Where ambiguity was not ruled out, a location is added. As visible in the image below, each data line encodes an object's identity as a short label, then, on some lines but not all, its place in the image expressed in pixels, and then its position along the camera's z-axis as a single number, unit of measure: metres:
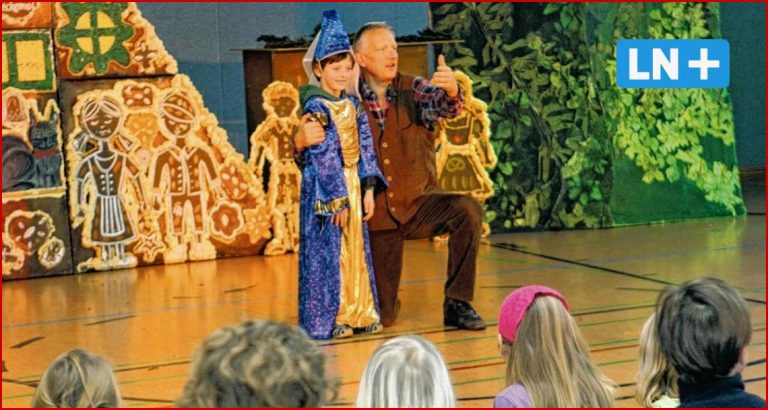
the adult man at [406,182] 12.11
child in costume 11.77
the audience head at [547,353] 6.48
